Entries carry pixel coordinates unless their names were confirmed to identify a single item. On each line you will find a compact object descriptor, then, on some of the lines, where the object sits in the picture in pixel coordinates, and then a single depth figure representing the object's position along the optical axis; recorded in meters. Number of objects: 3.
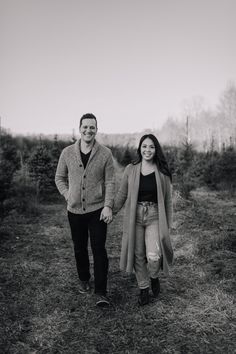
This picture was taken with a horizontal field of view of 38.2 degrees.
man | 4.07
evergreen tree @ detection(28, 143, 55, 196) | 11.81
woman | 4.05
